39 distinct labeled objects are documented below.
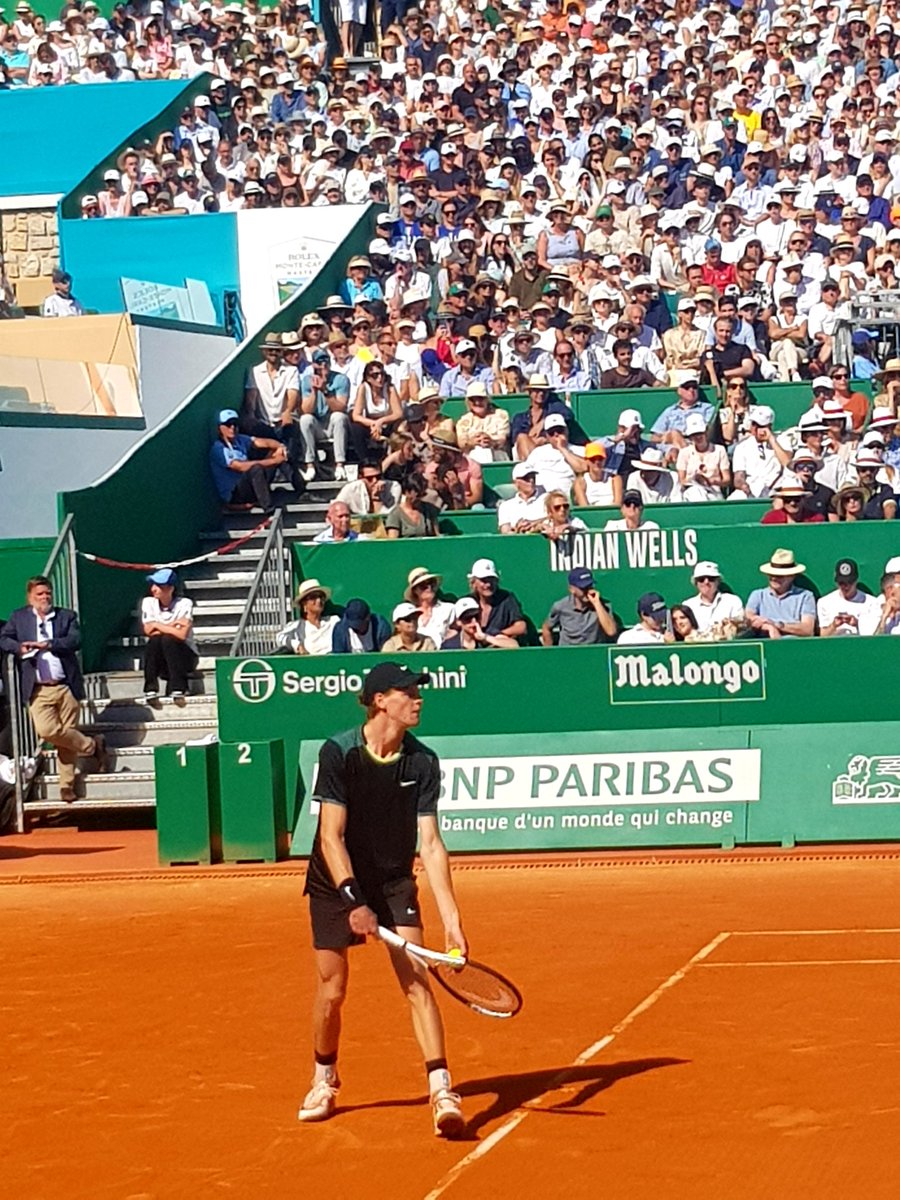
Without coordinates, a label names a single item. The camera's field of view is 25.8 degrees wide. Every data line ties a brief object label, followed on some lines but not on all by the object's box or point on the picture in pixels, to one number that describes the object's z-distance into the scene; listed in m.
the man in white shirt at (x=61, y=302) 23.34
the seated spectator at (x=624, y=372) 19.89
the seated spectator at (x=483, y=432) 19.31
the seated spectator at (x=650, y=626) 16.20
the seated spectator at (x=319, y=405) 20.38
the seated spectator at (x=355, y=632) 16.73
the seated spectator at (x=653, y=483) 18.23
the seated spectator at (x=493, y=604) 16.78
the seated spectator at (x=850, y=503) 17.20
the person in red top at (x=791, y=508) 17.08
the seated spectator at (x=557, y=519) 17.14
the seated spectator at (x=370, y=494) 18.80
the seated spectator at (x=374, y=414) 20.12
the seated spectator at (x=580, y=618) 16.66
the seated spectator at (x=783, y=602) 16.30
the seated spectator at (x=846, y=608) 16.22
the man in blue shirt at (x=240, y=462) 20.28
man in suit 17.23
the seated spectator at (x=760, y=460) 18.16
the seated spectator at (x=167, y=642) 17.92
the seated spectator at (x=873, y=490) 17.11
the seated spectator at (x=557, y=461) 18.31
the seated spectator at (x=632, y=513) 17.23
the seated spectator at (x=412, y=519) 17.83
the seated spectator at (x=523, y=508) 17.69
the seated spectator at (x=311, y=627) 16.77
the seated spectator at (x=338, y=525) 17.83
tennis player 7.39
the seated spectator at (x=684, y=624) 16.12
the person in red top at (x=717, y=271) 21.09
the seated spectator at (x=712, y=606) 16.23
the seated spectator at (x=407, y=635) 16.30
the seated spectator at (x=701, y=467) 18.17
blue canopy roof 27.47
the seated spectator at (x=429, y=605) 16.81
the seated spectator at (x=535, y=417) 18.75
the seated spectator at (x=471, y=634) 16.67
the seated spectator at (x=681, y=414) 18.53
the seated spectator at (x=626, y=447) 18.41
